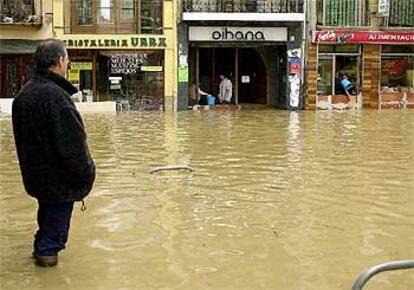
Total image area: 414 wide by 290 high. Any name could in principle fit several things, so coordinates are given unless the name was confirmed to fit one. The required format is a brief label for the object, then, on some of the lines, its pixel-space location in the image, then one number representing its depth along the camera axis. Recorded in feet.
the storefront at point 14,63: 94.17
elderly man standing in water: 16.80
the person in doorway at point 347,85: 100.22
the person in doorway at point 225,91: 101.35
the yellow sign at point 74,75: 94.99
